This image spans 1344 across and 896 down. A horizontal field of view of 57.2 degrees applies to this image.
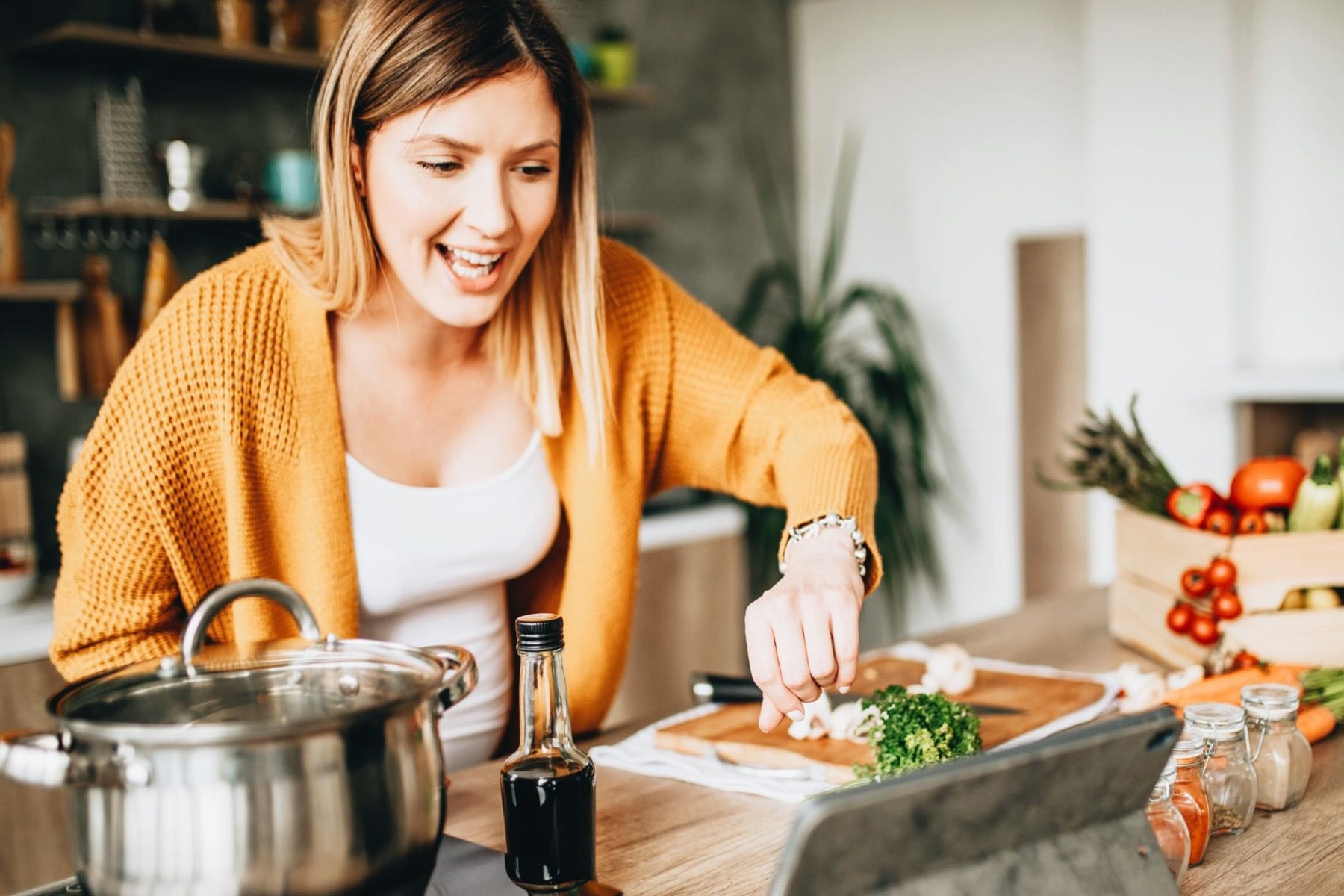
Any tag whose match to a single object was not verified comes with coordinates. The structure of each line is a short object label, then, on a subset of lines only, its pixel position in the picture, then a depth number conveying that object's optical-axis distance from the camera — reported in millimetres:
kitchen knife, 1484
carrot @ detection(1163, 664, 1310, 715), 1378
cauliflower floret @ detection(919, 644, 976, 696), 1477
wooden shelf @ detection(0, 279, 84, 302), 2654
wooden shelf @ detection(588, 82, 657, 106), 3561
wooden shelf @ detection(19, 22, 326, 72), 2674
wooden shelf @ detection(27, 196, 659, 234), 2744
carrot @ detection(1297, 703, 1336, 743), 1296
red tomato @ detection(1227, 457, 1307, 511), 1593
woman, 1237
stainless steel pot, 658
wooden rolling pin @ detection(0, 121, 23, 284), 2684
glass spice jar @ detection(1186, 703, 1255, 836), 1076
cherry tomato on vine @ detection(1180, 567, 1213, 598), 1562
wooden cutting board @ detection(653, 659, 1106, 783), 1272
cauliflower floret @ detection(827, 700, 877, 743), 1305
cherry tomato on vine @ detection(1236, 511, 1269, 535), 1577
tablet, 672
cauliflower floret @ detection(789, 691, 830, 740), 1317
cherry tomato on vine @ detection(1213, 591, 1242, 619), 1530
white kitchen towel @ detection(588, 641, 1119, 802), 1230
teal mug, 2998
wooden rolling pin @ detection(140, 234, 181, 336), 2852
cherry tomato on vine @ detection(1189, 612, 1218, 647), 1556
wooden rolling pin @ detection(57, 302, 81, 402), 2807
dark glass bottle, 922
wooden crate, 1507
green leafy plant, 3867
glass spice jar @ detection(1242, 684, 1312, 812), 1119
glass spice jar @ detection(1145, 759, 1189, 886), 947
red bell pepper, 1614
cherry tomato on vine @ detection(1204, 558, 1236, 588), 1533
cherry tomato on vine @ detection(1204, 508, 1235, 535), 1574
